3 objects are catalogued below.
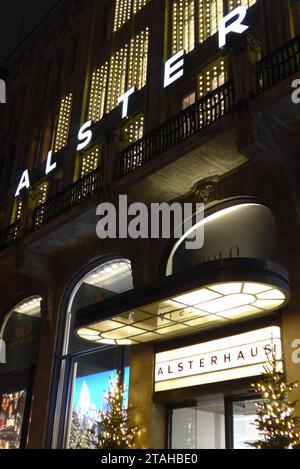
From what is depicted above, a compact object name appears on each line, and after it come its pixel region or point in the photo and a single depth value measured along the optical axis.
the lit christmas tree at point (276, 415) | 9.09
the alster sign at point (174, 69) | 15.44
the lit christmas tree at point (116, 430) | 11.89
